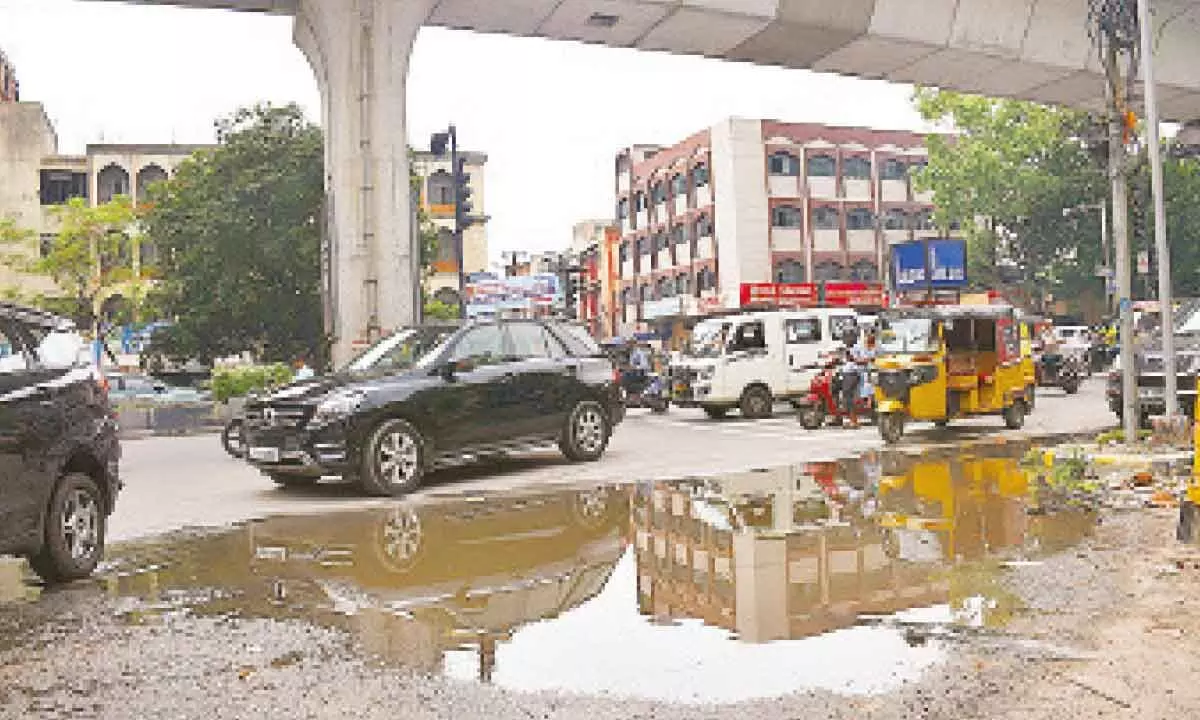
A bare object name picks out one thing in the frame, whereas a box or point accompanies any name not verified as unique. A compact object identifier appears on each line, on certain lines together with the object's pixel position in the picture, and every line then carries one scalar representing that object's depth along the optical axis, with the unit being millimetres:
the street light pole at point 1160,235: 11109
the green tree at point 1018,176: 42500
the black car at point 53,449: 5660
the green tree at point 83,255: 40625
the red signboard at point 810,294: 44281
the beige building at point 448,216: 58625
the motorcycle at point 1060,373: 23400
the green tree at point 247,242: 33562
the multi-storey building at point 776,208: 49938
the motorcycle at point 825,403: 16203
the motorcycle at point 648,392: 23188
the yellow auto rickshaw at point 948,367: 13328
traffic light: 23531
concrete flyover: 14789
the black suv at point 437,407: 9945
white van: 19922
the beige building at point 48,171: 52719
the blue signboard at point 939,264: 37719
